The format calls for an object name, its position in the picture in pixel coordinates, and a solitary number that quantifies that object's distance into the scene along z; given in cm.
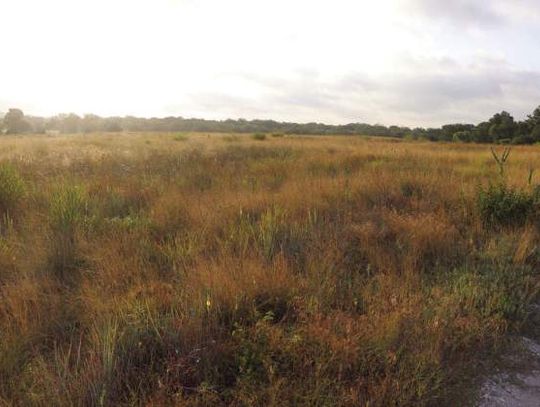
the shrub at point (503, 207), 544
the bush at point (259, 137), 2725
